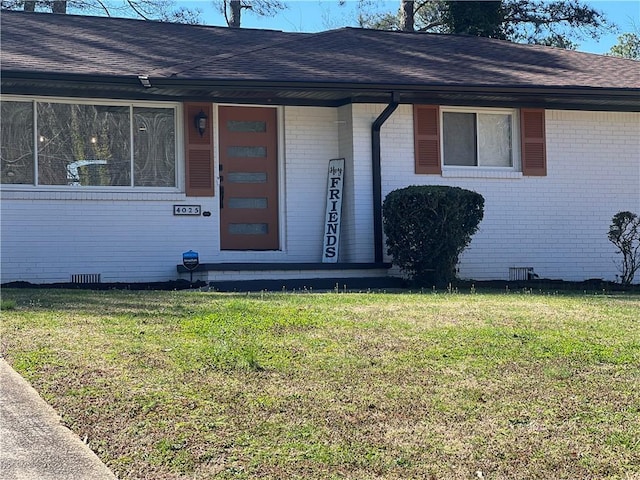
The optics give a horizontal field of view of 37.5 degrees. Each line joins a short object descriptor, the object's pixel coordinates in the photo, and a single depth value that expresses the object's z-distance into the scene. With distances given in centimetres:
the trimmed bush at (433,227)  1283
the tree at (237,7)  2834
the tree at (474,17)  2227
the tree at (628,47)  3878
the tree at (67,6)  2617
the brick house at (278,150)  1310
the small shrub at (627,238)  1441
